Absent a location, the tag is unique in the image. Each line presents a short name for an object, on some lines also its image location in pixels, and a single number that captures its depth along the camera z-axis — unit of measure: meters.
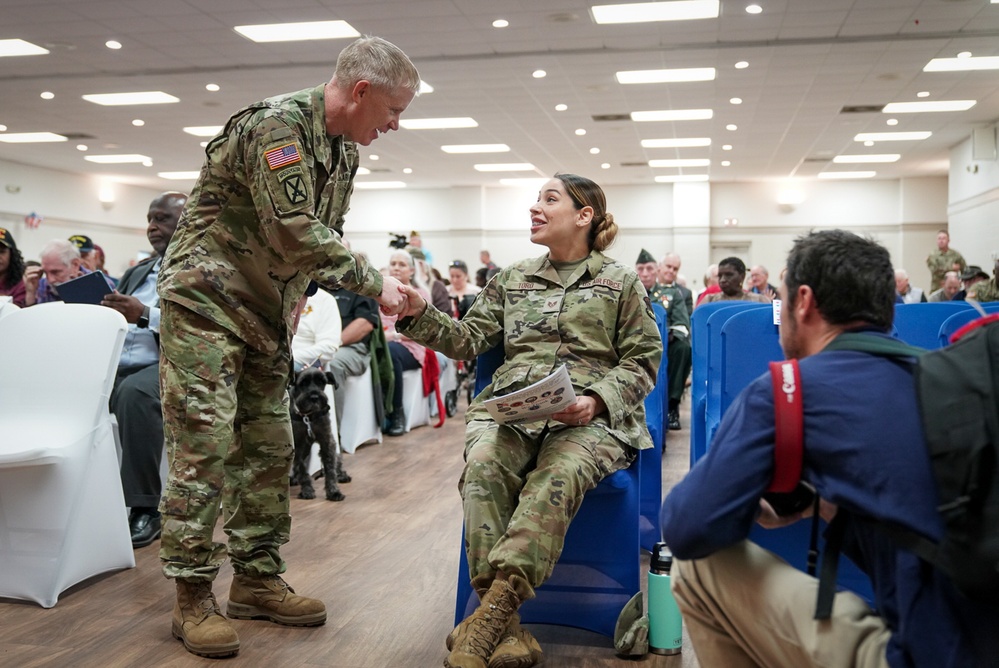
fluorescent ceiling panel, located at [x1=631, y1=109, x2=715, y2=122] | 12.03
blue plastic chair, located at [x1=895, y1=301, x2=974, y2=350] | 2.76
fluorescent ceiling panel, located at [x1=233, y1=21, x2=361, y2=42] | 8.49
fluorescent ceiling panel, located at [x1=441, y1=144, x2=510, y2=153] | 14.88
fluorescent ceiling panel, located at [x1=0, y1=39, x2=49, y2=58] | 9.06
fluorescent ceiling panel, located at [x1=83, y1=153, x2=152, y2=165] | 16.05
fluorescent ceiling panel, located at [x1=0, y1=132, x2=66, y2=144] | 13.95
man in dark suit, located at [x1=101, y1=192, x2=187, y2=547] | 3.30
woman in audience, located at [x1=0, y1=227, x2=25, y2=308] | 4.37
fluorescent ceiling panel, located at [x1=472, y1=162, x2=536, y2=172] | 16.84
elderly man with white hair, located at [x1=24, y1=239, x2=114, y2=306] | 4.39
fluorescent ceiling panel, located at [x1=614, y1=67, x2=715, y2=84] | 10.02
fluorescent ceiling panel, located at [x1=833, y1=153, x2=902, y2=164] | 15.91
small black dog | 4.23
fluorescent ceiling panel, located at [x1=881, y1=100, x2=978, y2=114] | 11.66
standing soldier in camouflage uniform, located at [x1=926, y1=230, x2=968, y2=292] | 13.22
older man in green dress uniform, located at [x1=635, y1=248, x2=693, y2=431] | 6.69
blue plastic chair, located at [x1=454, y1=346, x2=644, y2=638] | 2.32
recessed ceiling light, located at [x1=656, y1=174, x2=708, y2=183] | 18.48
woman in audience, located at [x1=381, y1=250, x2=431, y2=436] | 6.24
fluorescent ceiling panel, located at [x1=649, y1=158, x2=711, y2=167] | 16.31
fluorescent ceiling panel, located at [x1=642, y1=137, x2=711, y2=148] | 14.27
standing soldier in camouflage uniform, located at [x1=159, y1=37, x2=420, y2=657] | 2.16
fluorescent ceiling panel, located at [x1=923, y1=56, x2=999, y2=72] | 9.61
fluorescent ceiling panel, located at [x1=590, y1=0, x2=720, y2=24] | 7.81
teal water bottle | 2.23
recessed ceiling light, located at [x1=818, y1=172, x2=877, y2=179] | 18.12
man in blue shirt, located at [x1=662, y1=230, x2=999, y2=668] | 1.13
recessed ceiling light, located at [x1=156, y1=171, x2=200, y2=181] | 18.22
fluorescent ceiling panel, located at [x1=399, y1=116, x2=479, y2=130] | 12.68
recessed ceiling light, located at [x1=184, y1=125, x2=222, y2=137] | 13.36
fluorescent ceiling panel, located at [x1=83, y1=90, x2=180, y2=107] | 11.26
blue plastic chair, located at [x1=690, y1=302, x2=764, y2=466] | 3.15
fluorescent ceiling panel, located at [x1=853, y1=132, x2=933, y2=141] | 13.77
